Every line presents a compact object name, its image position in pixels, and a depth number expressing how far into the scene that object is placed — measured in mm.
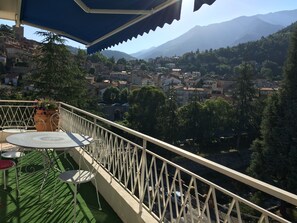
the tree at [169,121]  30261
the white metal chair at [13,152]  3059
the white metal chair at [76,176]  2205
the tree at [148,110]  30141
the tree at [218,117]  32759
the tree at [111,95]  50236
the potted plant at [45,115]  4618
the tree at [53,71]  13163
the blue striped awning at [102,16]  2100
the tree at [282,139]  19197
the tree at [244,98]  32934
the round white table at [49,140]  2371
